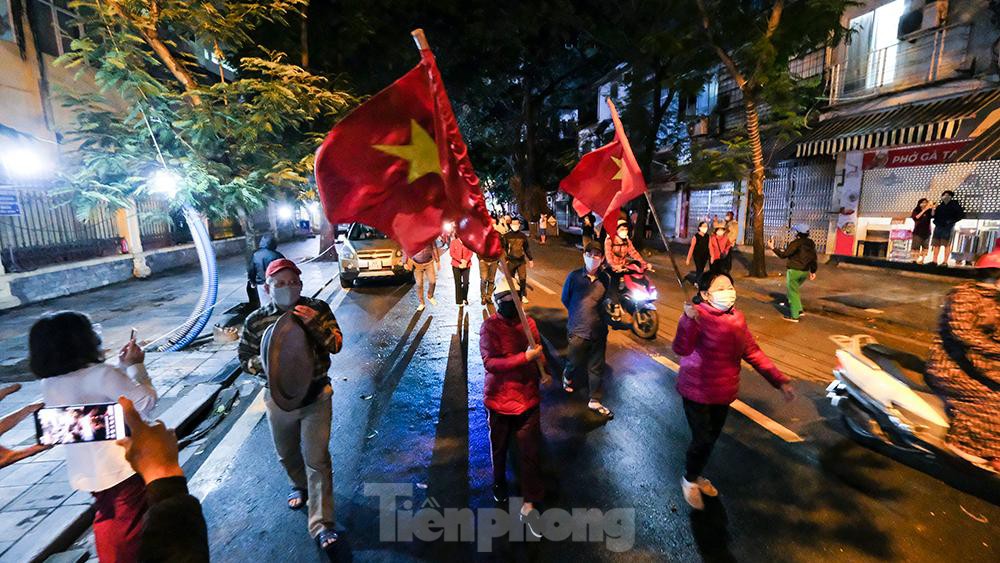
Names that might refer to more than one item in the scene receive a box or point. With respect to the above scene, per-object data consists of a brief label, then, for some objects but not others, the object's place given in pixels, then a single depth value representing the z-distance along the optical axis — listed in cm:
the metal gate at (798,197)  1527
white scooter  357
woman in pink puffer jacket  331
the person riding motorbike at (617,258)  714
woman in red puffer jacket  327
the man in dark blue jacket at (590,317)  486
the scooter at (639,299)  745
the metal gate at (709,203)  1978
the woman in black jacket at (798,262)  805
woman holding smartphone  231
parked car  1230
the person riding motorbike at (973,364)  324
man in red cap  316
